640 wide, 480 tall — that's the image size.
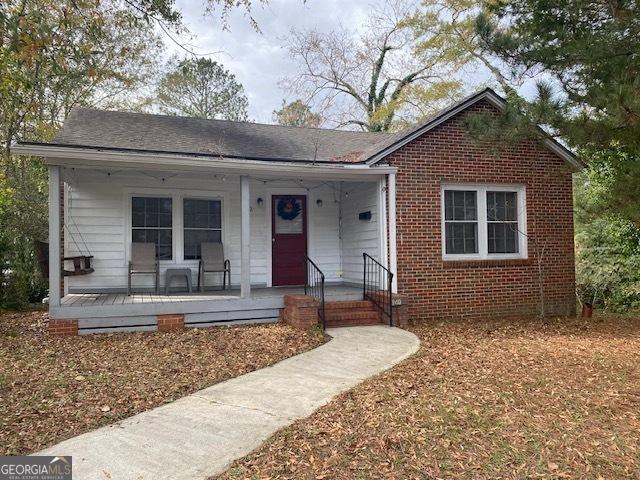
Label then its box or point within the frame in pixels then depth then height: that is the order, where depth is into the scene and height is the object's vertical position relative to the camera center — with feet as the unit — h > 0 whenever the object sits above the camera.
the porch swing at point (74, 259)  27.17 -0.43
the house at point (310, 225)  26.43 +1.59
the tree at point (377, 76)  75.72 +29.33
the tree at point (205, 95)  74.08 +26.03
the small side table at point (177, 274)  29.35 -1.49
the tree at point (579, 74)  16.20 +6.69
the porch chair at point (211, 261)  30.40 -0.69
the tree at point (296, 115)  80.79 +24.59
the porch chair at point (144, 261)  28.55 -0.62
